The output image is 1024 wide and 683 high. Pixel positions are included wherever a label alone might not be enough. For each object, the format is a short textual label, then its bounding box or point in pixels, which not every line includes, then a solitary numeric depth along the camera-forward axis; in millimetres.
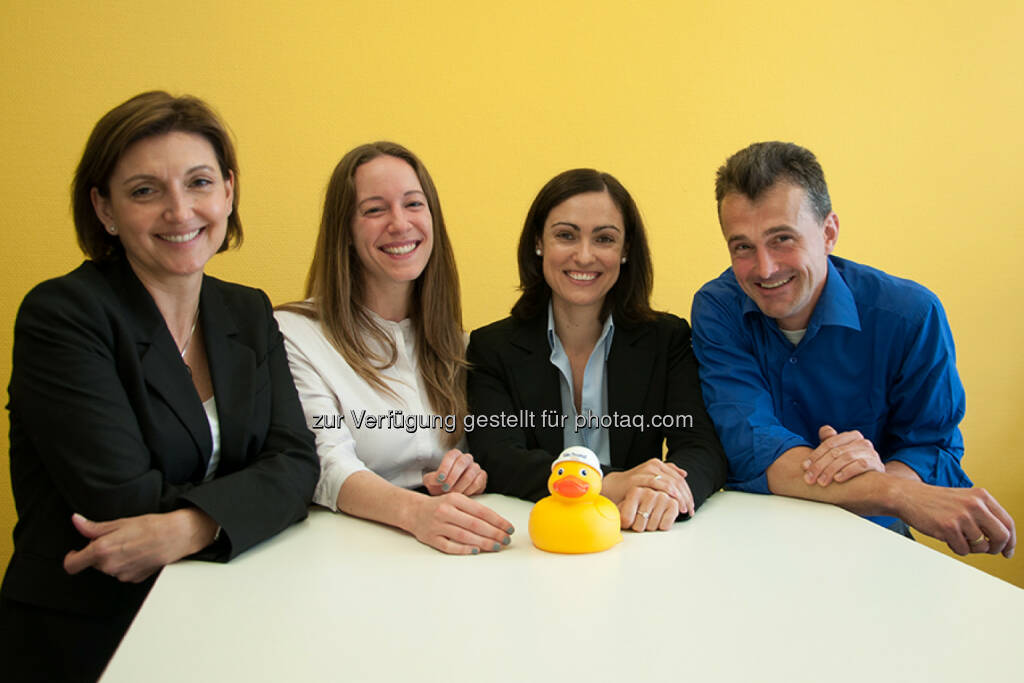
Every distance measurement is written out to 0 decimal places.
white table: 845
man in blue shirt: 1722
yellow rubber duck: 1229
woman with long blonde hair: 1738
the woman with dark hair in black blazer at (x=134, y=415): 1237
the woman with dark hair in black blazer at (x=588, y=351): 1873
